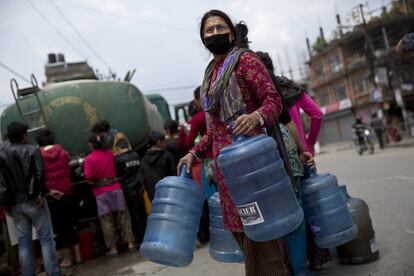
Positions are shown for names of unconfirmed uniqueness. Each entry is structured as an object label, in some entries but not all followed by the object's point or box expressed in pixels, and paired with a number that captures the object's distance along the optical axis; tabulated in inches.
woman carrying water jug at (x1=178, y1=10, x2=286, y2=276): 85.9
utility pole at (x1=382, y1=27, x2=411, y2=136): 872.3
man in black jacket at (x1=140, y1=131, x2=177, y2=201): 221.6
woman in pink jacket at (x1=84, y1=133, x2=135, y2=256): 221.1
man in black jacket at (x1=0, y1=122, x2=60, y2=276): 174.1
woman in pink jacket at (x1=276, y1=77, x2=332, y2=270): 119.2
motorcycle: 654.5
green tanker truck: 231.5
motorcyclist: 666.2
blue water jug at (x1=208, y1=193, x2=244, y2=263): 117.2
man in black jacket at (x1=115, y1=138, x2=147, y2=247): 233.8
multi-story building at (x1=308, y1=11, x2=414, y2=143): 1075.9
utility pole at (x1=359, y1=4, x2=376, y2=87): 975.9
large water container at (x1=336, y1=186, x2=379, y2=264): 126.3
